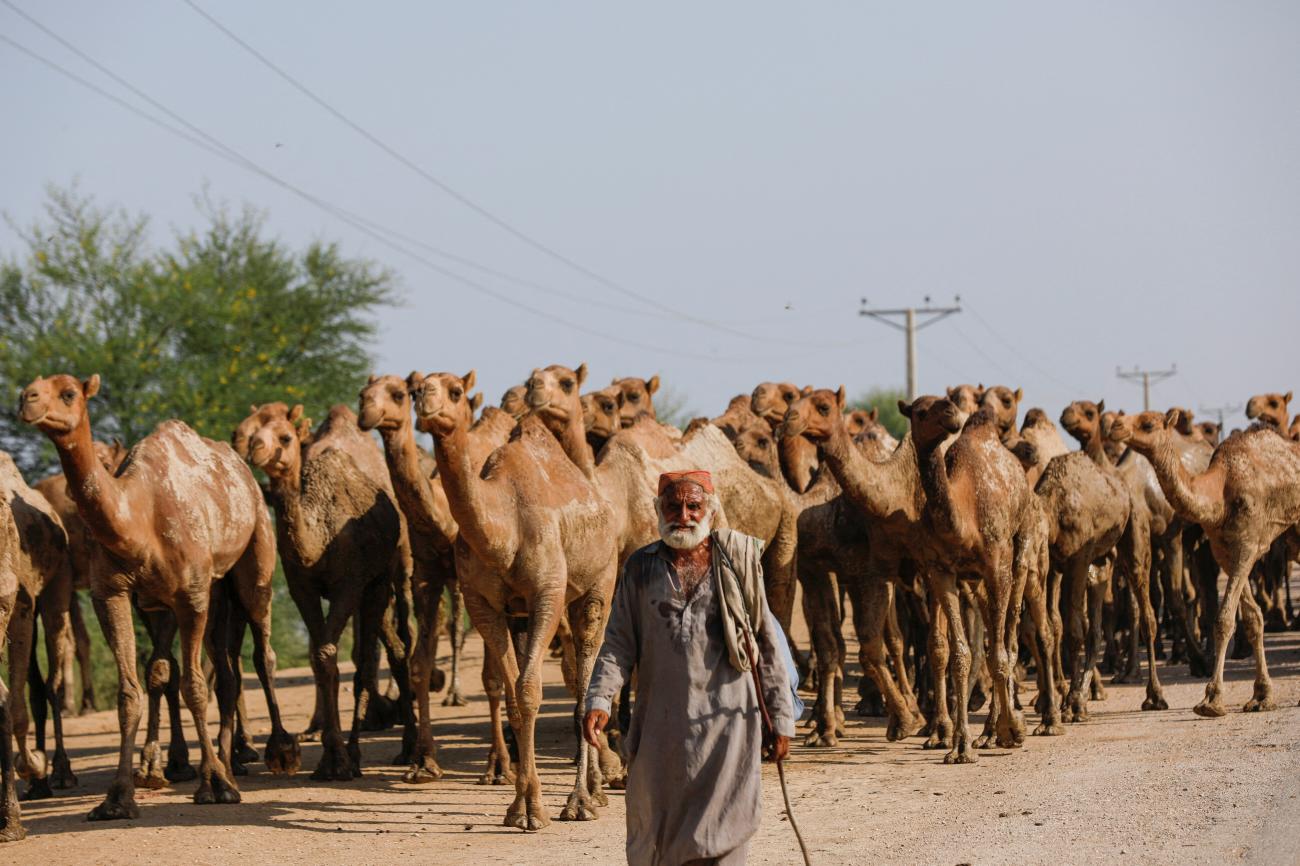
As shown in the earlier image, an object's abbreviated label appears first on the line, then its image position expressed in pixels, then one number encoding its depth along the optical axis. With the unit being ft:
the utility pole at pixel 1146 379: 288.30
